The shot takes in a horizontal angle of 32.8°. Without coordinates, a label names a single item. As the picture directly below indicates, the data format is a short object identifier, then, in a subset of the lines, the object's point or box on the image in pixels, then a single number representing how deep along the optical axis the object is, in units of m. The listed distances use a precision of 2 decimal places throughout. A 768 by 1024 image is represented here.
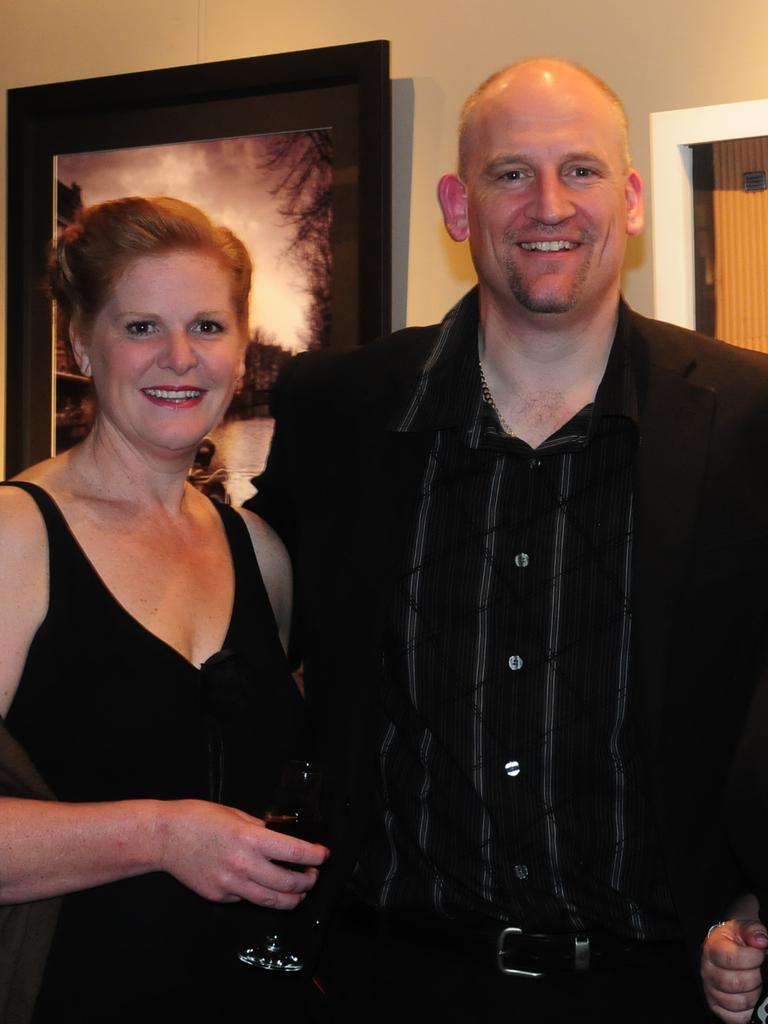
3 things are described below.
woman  1.84
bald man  1.98
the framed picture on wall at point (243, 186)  3.21
